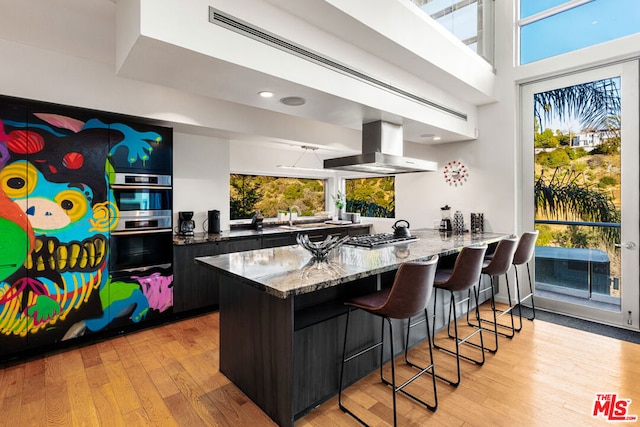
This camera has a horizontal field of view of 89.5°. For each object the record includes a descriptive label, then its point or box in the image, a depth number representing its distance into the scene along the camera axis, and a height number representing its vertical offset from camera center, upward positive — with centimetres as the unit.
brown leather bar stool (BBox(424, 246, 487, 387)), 258 -47
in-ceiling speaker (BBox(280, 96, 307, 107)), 274 +98
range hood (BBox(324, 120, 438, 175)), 318 +57
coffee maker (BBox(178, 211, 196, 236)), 402 -12
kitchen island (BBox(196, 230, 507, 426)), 194 -74
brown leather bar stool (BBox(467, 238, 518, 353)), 308 -44
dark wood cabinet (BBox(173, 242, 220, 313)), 365 -77
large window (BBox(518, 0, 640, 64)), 345 +216
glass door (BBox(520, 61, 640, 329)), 345 +26
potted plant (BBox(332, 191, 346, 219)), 664 +24
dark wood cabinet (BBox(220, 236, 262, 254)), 400 -39
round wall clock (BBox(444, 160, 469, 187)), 468 +58
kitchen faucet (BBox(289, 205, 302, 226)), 586 -2
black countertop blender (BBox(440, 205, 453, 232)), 465 -15
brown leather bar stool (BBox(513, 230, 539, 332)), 351 -40
